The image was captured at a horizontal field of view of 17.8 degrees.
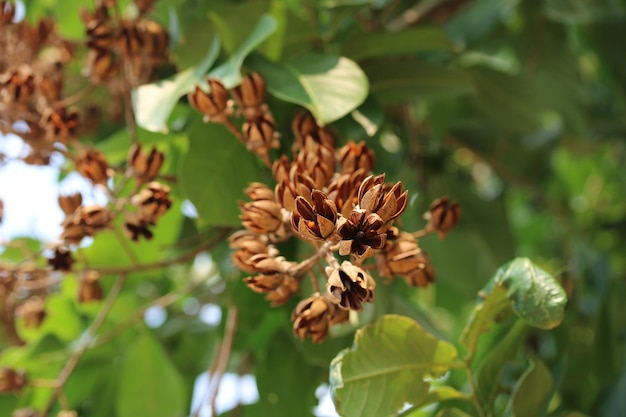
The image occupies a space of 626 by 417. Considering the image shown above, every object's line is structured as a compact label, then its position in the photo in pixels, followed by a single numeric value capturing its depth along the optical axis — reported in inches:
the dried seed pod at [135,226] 31.0
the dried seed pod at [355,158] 29.4
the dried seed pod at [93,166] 31.1
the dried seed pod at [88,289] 35.5
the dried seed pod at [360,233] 26.1
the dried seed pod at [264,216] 28.7
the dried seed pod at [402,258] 28.9
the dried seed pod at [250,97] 30.7
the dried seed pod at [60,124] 31.6
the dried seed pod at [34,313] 35.5
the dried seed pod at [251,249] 28.7
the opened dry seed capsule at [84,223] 30.5
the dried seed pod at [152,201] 30.8
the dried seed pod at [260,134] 30.4
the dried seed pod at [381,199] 26.3
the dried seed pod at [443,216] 30.5
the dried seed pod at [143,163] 31.3
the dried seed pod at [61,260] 31.3
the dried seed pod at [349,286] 26.4
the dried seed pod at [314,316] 28.3
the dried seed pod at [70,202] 31.2
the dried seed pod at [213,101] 30.2
